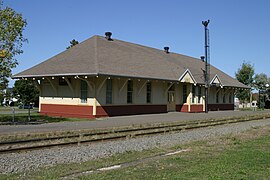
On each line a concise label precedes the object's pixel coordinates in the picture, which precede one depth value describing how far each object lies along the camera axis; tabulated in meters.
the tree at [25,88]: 40.90
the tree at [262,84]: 64.61
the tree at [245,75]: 65.56
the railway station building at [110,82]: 25.47
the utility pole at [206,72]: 38.09
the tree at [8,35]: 19.69
